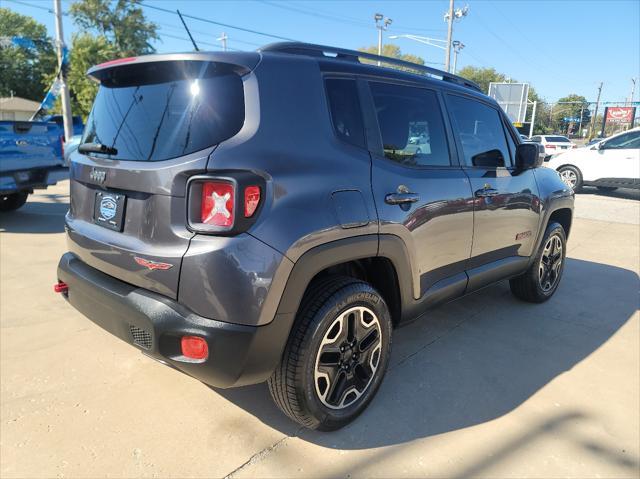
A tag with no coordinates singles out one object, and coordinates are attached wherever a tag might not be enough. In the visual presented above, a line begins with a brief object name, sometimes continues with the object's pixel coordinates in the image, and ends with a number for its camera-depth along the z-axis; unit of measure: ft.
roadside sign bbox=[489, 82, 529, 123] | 74.02
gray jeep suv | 6.39
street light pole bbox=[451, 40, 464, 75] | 140.92
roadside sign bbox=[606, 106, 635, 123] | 179.65
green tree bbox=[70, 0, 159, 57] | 133.96
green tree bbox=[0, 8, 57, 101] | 149.69
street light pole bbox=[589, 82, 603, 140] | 225.64
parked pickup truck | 21.12
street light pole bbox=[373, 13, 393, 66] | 122.98
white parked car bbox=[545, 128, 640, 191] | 37.27
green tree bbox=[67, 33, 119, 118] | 116.37
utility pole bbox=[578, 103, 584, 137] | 260.68
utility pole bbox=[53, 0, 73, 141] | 56.17
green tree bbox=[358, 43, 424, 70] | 199.72
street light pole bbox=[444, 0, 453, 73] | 91.35
